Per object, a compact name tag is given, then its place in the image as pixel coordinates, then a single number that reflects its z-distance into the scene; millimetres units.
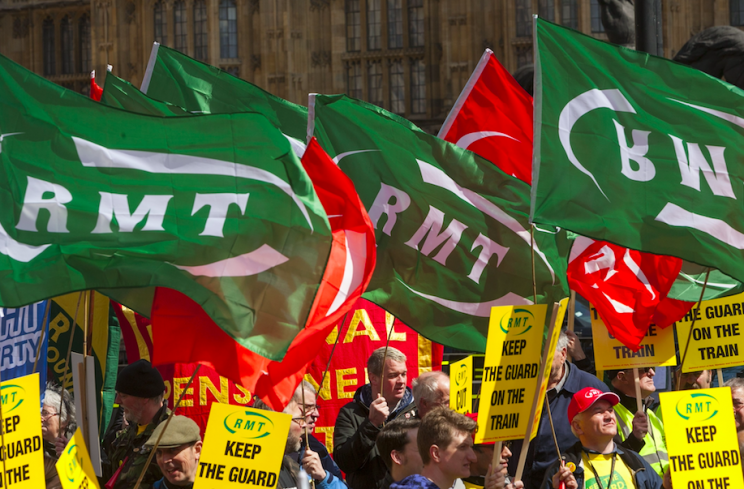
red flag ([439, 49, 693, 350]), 11523
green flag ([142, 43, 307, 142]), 12961
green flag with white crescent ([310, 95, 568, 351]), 11187
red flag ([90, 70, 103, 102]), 13789
